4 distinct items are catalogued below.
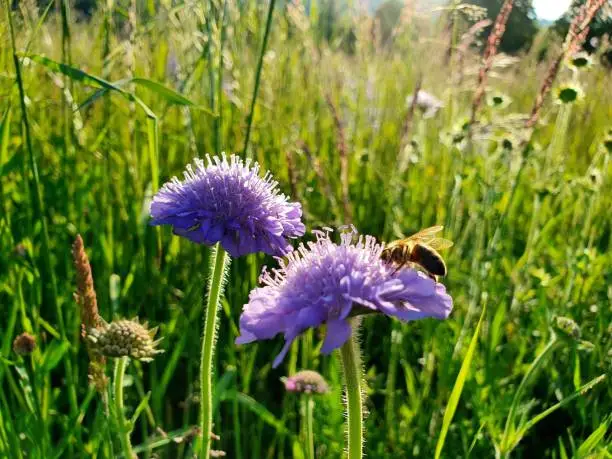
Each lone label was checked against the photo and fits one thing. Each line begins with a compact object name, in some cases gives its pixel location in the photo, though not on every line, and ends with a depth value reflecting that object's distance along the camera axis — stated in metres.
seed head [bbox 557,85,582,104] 0.23
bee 0.12
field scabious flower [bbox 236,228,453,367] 0.09
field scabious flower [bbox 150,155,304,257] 0.12
